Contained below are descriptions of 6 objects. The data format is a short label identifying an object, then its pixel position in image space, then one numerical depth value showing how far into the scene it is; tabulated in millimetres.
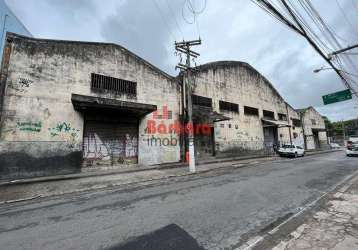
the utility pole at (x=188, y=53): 12443
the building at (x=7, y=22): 11244
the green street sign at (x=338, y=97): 14108
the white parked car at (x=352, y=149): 20742
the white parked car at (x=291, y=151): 21219
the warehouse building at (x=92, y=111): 9531
